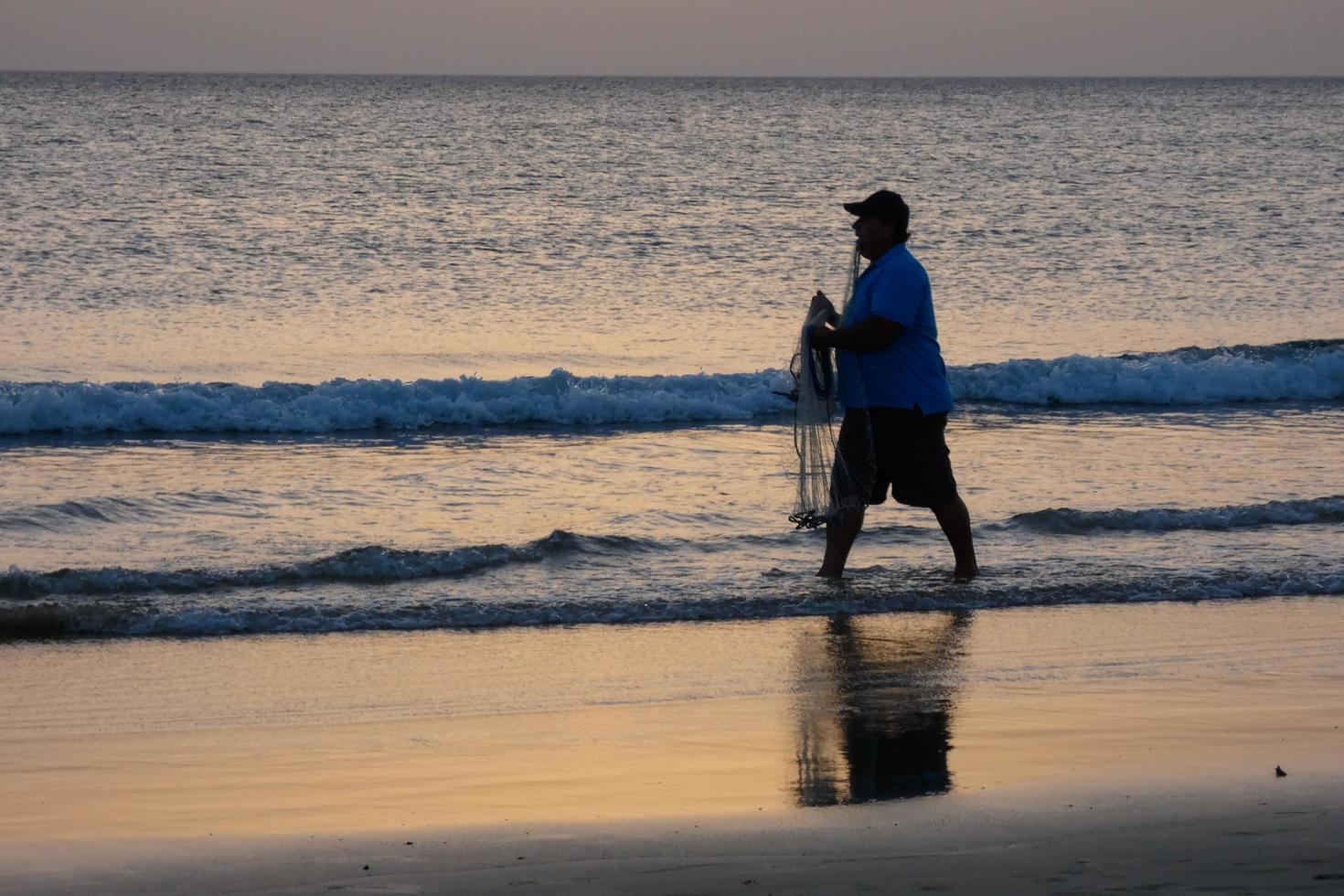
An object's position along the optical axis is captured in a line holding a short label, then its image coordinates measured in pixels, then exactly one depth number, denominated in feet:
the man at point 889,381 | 45.03
